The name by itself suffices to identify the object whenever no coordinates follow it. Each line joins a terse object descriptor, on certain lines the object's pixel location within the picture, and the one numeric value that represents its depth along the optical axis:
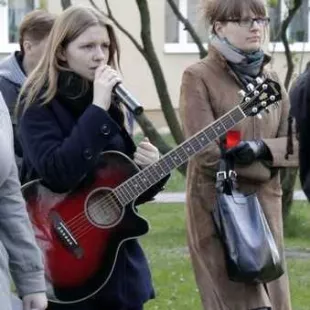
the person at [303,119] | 9.48
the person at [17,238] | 8.07
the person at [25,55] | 12.40
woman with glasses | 11.49
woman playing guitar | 10.04
